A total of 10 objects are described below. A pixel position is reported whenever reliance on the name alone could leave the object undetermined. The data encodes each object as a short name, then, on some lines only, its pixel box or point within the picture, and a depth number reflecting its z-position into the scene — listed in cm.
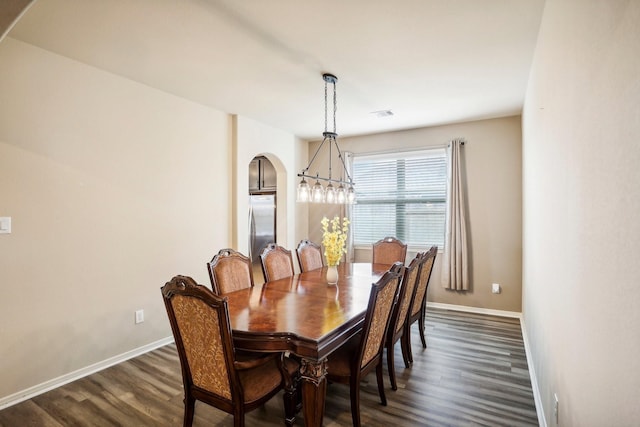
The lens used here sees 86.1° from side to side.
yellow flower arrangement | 296
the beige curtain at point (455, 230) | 462
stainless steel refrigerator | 510
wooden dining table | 179
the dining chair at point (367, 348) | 202
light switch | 246
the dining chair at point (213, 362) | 167
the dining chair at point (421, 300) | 304
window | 501
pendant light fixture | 311
